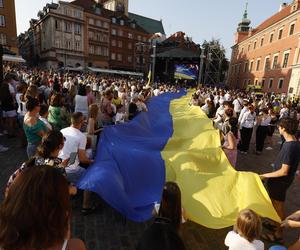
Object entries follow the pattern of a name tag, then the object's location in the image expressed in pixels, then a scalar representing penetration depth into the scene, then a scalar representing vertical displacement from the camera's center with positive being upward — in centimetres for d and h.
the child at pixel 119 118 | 780 -150
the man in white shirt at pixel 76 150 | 407 -137
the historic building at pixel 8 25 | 3994 +677
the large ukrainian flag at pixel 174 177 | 366 -176
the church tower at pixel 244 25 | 6100 +1378
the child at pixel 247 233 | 276 -176
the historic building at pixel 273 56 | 3278 +428
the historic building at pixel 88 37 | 5003 +763
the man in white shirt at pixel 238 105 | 1250 -134
